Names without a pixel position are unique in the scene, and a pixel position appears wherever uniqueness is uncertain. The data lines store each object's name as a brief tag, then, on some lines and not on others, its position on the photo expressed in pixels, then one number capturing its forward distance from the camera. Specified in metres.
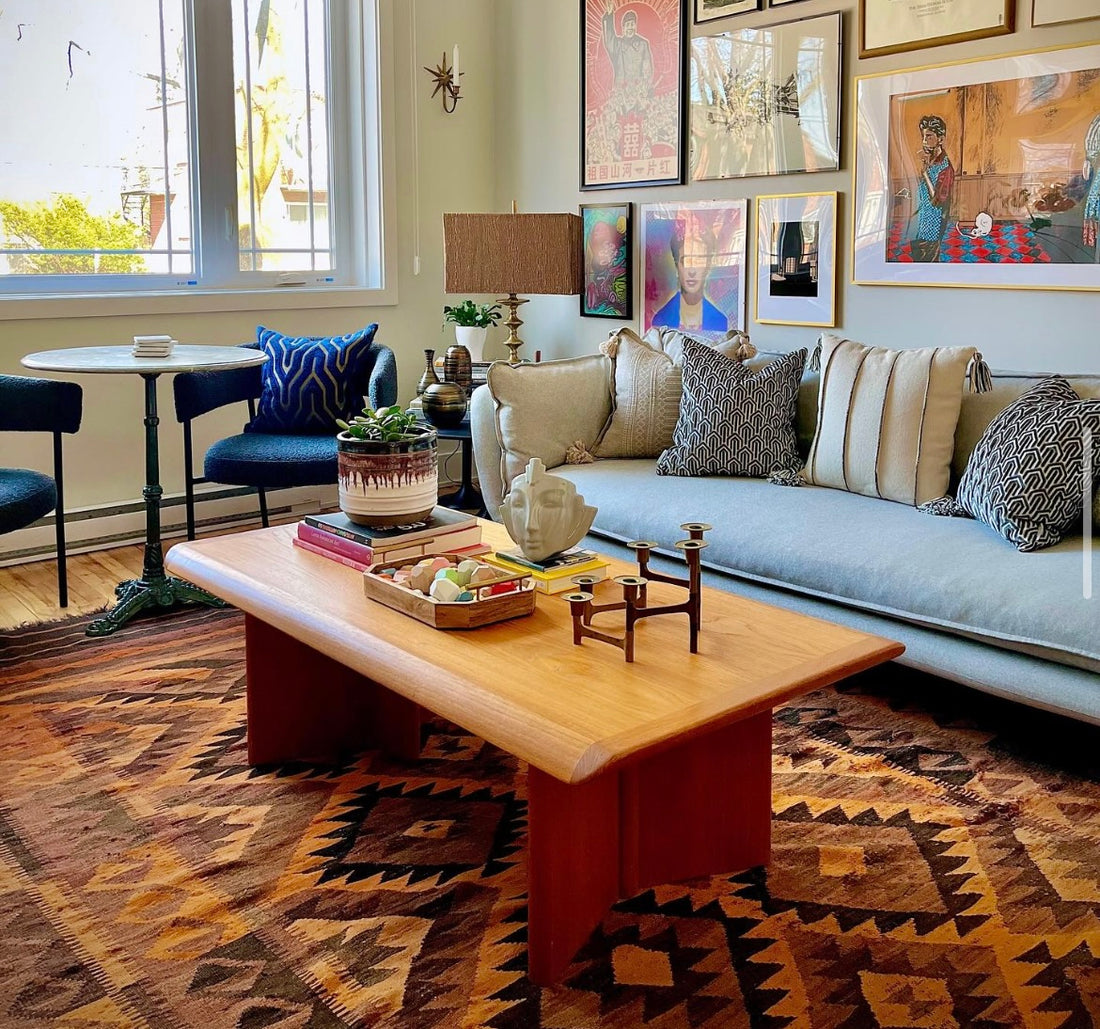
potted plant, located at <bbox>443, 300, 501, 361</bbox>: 4.77
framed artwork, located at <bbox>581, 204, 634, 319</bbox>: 4.66
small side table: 4.07
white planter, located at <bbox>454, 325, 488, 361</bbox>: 4.82
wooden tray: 2.06
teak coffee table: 1.71
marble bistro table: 3.42
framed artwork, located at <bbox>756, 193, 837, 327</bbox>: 3.91
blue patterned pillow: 4.12
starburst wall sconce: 5.03
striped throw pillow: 3.15
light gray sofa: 2.44
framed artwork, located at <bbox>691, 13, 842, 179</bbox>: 3.85
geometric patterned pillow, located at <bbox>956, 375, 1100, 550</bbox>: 2.71
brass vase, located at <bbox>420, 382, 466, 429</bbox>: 4.12
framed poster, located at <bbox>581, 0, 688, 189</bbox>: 4.39
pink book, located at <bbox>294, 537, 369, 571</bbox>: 2.44
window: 4.19
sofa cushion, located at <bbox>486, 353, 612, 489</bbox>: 3.66
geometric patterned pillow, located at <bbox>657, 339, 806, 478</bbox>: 3.49
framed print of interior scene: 3.21
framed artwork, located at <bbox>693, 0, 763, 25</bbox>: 4.07
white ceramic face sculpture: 2.27
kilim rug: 1.78
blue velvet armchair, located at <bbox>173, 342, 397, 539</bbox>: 3.82
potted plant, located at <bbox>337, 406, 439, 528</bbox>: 2.44
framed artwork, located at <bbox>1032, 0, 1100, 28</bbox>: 3.13
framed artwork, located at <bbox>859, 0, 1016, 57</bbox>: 3.35
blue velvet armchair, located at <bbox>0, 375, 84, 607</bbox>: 3.51
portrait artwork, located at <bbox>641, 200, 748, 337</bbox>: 4.25
